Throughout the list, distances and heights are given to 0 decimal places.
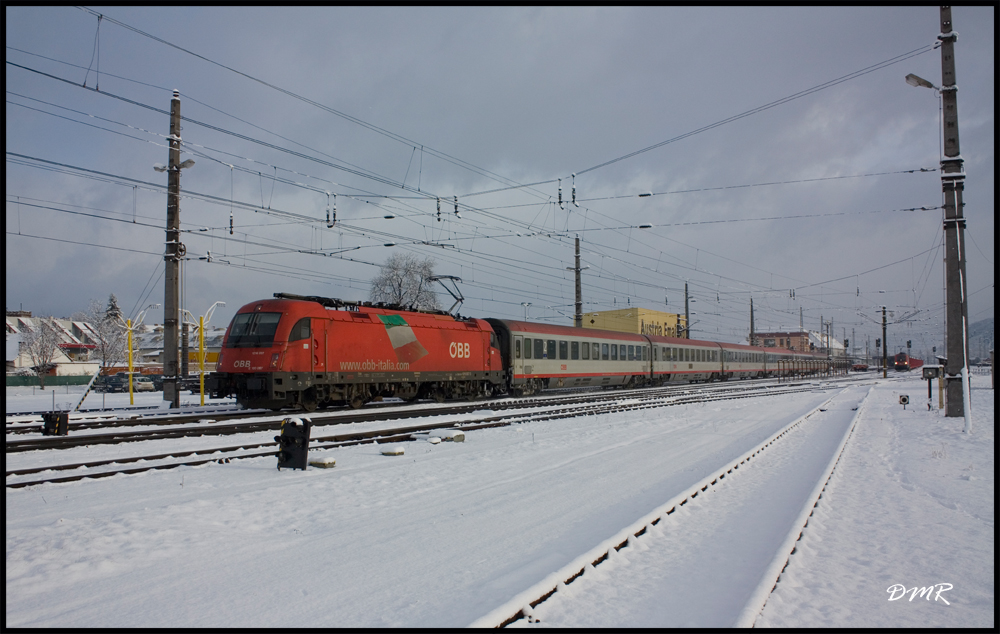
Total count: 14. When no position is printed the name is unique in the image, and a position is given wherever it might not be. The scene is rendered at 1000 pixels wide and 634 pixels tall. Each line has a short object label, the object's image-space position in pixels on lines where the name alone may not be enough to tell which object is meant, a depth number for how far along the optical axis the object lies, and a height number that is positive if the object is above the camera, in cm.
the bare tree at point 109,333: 6172 +221
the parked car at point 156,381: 4653 -235
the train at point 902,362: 8088 -187
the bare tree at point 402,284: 5234 +596
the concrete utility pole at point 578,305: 3500 +268
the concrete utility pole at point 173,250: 1956 +342
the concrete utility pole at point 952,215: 1536 +349
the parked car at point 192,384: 2453 -139
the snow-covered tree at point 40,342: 5231 +102
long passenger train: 1736 -17
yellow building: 6488 +332
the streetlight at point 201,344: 2208 +32
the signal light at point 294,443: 930 -146
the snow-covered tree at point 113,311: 7962 +596
